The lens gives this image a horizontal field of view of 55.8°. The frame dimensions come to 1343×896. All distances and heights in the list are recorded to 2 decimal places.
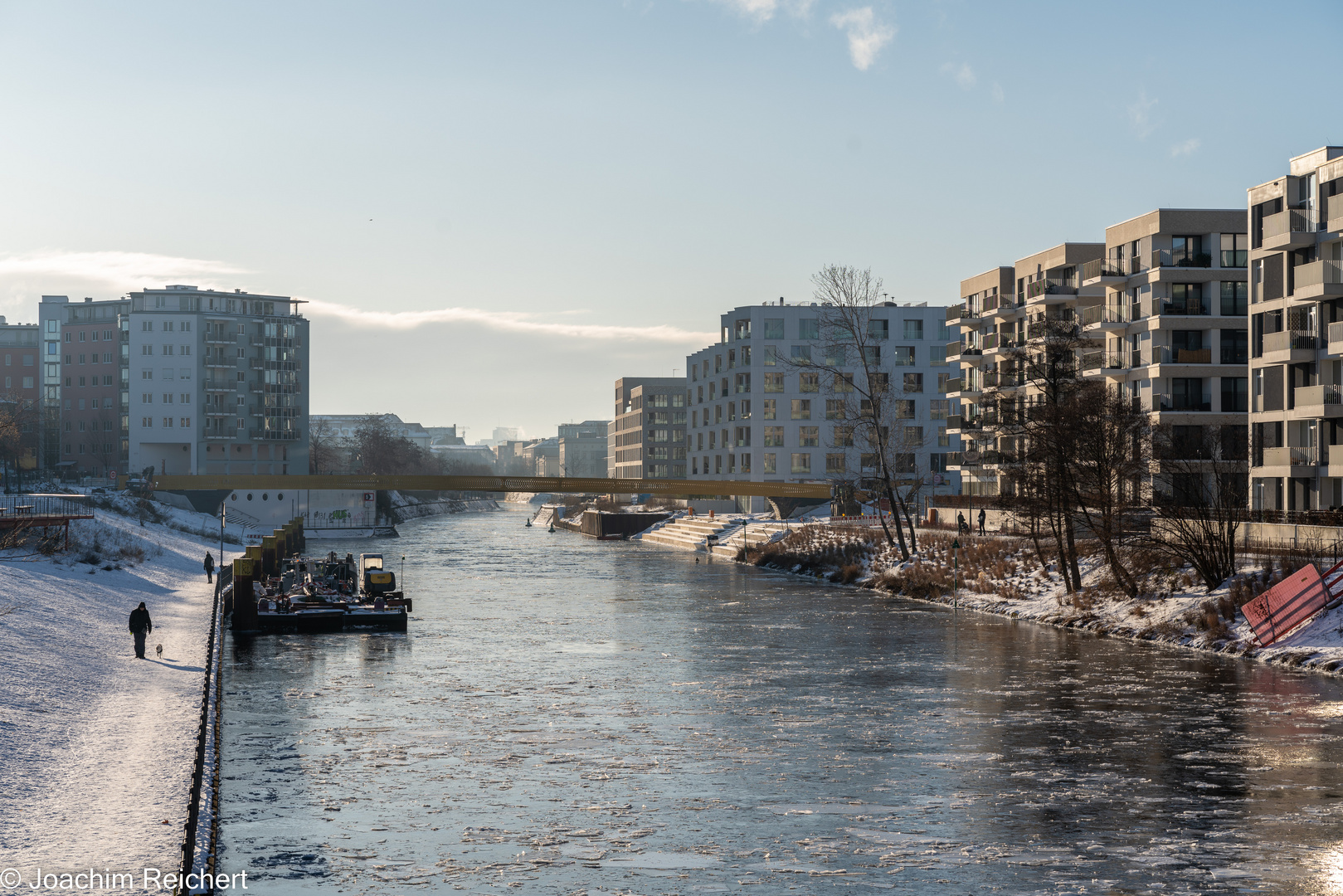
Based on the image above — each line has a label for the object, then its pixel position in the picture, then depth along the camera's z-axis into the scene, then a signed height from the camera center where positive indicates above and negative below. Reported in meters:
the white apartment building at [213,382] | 161.12 +11.33
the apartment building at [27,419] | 153.45 +6.73
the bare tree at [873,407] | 78.31 +4.50
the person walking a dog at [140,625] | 41.16 -5.07
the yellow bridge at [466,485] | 130.25 -1.32
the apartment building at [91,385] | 185.75 +12.47
